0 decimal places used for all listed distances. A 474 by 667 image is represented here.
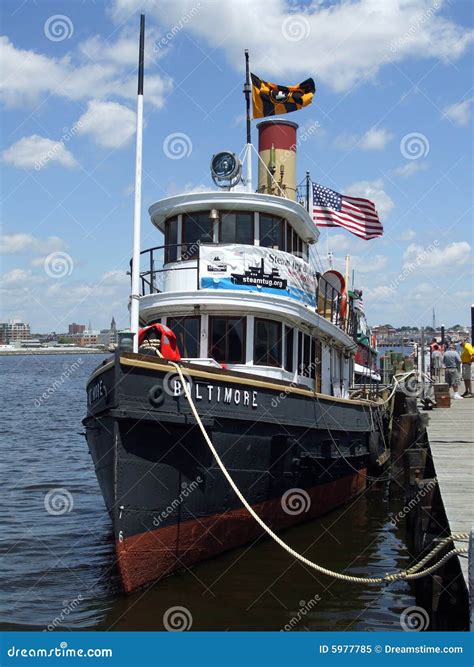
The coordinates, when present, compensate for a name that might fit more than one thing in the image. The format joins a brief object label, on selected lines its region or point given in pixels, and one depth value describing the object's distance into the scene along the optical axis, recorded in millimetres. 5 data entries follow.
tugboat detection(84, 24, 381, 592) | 9367
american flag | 16781
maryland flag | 15188
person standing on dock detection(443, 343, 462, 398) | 21358
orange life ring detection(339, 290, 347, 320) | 16250
